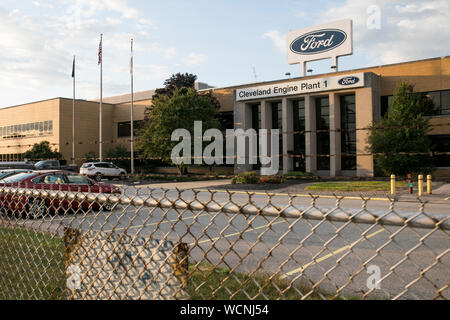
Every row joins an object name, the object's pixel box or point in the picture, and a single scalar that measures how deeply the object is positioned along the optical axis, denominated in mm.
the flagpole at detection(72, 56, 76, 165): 42806
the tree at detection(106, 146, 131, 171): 47934
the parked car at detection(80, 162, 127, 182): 34853
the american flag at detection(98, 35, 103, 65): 37738
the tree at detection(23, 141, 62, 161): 47900
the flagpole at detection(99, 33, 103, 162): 37388
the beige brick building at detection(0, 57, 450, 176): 33000
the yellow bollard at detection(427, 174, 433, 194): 18212
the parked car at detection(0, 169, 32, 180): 17253
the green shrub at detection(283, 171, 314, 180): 30031
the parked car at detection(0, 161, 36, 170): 26050
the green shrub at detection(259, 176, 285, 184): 26922
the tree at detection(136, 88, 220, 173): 36562
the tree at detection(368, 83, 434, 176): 26234
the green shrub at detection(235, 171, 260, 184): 26859
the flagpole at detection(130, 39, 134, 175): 37019
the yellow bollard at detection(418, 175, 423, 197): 17531
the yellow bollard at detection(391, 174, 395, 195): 18005
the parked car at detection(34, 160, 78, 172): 32156
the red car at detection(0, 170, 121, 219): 12954
